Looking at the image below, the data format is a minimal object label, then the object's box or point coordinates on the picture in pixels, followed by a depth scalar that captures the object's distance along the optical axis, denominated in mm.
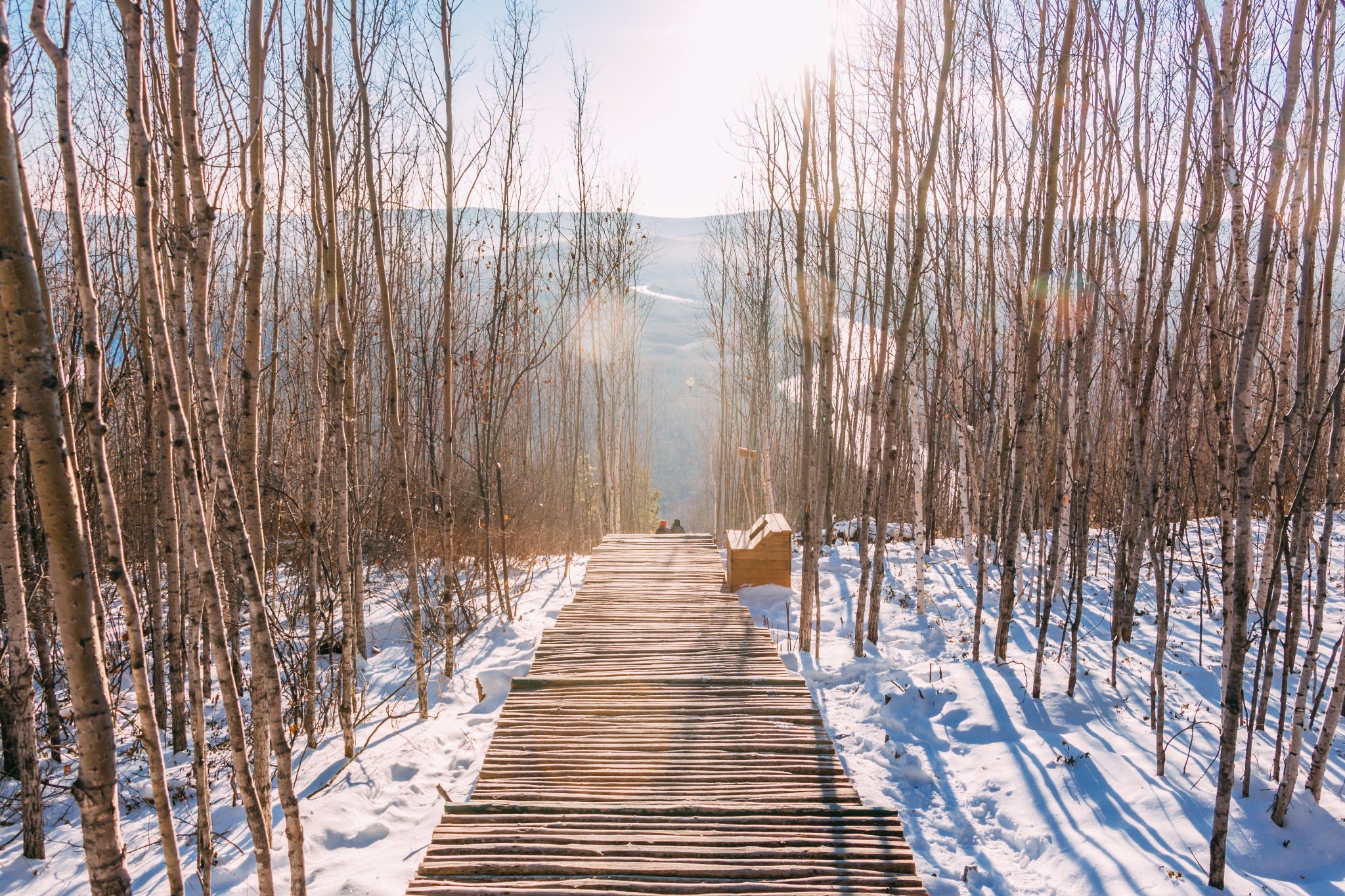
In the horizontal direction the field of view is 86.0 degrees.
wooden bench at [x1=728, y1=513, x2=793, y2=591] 7191
